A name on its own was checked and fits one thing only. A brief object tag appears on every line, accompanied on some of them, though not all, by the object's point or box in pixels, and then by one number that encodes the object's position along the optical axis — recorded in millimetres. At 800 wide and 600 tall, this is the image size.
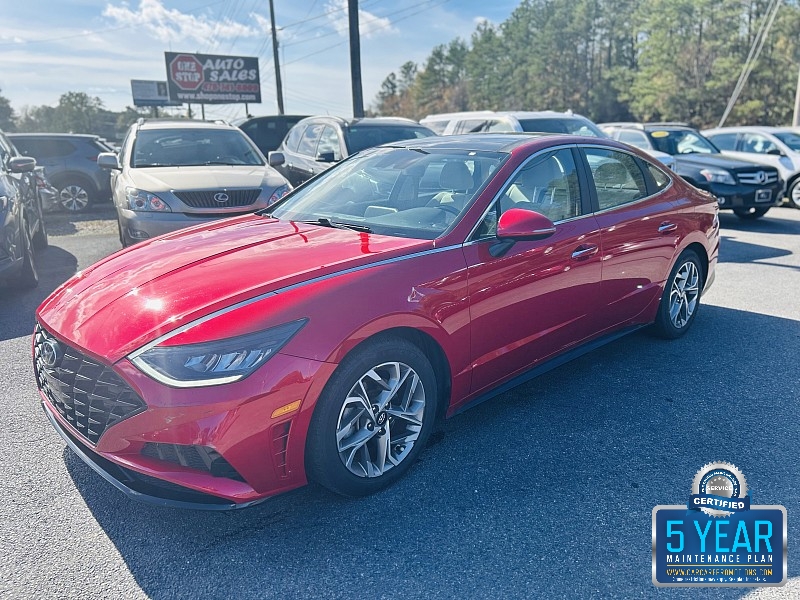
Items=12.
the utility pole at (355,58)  16203
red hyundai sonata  2428
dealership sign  35562
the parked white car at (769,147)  12109
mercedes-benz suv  10438
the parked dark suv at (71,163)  12555
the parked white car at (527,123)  10164
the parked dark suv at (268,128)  17312
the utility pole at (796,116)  17328
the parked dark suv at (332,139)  8938
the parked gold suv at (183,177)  6719
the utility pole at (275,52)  30797
